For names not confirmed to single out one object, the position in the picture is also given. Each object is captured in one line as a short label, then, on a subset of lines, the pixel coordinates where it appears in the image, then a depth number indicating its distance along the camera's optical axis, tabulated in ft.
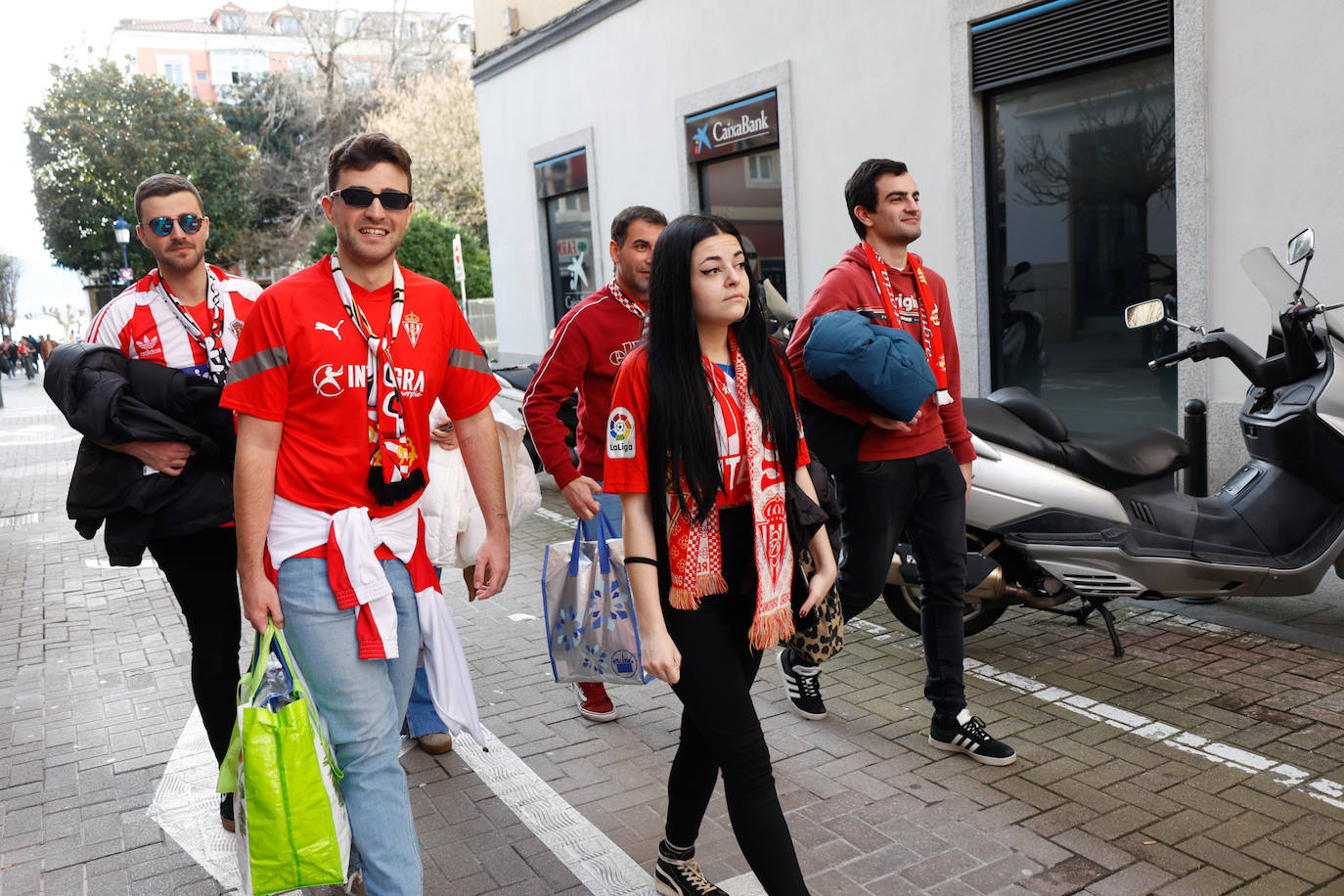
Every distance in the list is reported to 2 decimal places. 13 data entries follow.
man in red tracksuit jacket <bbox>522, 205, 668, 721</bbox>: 13.35
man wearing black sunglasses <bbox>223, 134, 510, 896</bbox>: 8.41
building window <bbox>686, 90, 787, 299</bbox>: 38.11
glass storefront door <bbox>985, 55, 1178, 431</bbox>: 25.72
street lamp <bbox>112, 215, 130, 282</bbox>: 100.01
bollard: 21.33
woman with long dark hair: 8.43
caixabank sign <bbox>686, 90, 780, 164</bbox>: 37.40
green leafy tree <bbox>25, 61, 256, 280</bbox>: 108.78
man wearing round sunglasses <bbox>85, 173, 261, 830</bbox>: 11.06
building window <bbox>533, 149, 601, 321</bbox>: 51.57
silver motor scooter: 15.38
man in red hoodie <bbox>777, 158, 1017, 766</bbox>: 12.62
